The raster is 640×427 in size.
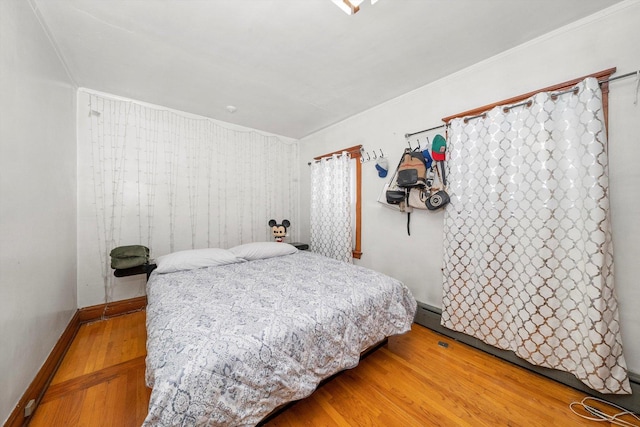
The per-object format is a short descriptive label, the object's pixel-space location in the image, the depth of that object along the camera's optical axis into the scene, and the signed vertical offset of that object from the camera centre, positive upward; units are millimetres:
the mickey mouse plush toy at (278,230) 3565 -246
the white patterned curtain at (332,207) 3107 +104
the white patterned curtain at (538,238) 1421 -194
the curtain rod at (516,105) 1371 +857
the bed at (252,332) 926 -638
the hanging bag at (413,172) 2248 +431
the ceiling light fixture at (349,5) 1053 +1008
